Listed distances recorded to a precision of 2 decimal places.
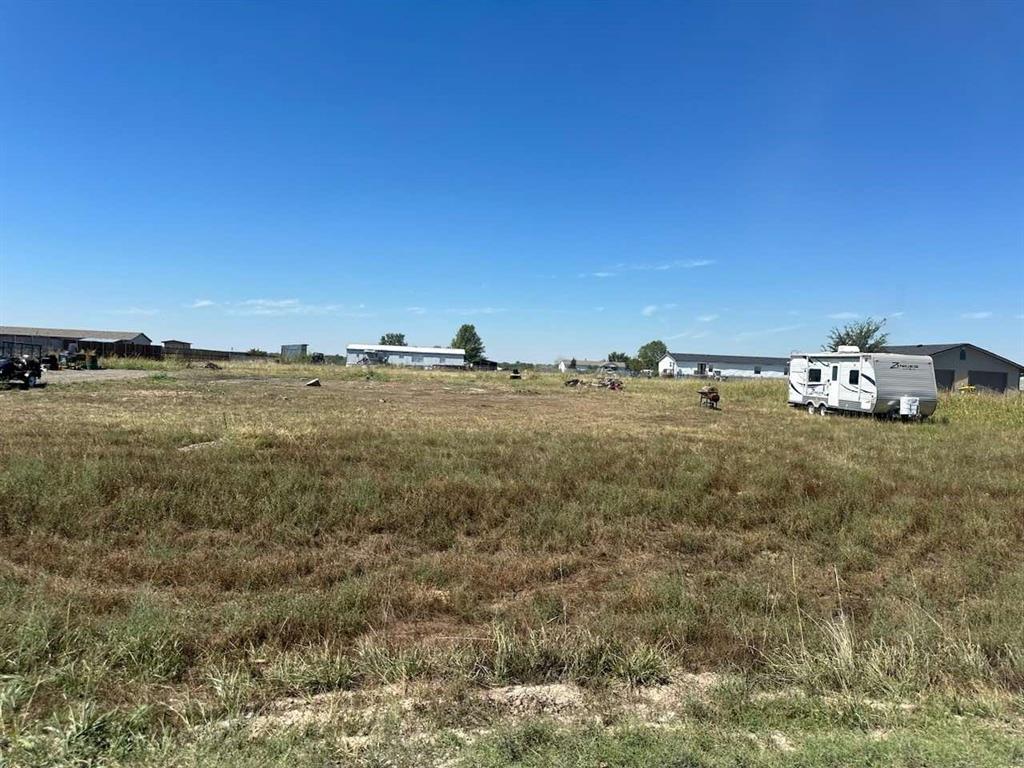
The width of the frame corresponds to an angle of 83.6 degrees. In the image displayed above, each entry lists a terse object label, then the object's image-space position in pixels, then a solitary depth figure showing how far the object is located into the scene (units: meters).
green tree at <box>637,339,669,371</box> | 136.75
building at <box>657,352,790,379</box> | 101.50
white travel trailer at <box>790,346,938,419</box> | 22.47
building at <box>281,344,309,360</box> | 86.37
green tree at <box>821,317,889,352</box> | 55.81
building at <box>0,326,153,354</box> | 74.81
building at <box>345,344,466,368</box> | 98.94
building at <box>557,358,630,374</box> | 109.28
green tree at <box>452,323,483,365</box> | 135.62
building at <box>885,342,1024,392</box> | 49.78
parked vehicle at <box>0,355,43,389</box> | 25.73
